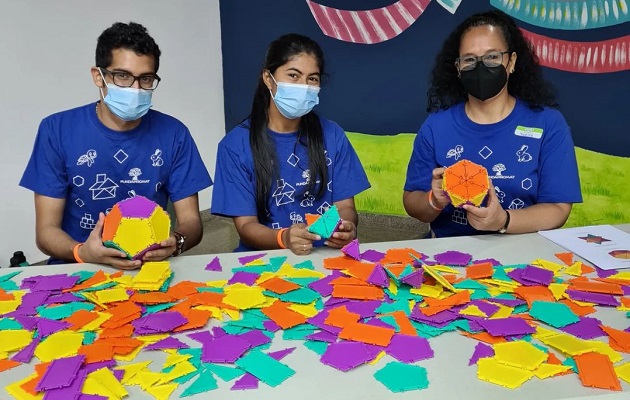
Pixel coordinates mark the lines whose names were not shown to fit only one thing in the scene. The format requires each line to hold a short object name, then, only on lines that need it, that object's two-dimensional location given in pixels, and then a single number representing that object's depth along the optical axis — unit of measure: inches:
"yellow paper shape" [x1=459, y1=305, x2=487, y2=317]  49.3
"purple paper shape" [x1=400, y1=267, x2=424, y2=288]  54.8
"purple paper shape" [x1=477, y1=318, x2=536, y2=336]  46.1
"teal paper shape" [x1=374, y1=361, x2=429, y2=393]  39.4
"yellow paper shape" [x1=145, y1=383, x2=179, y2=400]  38.9
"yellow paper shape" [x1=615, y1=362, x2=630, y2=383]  40.1
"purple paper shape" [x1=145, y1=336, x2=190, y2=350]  45.2
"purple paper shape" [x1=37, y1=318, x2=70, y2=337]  47.4
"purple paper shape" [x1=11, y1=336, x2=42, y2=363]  43.7
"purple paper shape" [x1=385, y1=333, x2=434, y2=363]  43.2
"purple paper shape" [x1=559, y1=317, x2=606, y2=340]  46.1
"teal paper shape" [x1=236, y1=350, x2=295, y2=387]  40.7
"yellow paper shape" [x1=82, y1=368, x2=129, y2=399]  39.1
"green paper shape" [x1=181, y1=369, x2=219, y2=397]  39.5
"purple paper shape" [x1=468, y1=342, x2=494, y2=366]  42.6
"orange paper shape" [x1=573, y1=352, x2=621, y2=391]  39.2
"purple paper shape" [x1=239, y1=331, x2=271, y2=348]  45.5
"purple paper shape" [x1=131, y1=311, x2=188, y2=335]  47.4
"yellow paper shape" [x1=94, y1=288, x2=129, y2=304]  52.7
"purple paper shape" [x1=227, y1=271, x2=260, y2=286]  57.4
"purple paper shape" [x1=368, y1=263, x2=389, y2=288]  55.7
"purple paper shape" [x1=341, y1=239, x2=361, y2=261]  63.3
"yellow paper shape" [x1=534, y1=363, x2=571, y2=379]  40.5
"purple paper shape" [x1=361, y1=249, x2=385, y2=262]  63.4
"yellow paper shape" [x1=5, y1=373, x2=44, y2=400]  38.7
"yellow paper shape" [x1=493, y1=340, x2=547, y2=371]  41.6
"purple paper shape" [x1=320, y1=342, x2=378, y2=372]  42.2
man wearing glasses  72.9
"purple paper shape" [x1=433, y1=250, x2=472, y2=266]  61.7
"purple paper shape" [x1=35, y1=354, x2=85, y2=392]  39.6
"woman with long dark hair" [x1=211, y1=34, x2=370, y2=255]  76.4
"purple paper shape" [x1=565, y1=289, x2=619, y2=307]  51.5
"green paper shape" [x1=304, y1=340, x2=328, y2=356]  44.4
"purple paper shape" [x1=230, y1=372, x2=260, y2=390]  40.0
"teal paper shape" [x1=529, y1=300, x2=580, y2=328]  47.9
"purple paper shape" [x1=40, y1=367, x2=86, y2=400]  38.7
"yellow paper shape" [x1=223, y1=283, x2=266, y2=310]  51.9
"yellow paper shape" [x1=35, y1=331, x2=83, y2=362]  43.9
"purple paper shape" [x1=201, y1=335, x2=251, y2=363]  43.4
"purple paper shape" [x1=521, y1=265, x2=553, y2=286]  55.6
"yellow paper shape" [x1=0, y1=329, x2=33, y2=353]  45.1
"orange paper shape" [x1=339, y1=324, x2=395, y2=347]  45.3
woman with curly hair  75.6
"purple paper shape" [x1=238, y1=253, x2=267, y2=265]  63.6
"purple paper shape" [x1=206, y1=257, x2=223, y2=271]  61.5
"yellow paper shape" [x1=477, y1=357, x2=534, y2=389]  39.7
